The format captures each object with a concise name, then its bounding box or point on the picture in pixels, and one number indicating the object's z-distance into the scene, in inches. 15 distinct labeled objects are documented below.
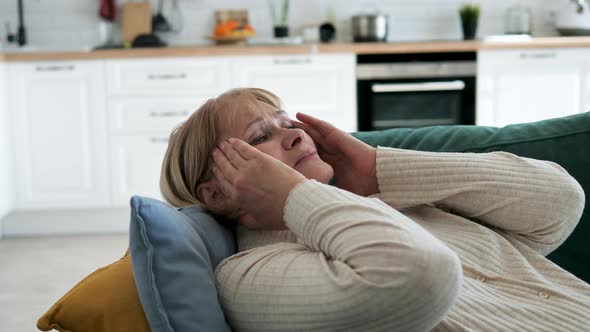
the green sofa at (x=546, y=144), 68.9
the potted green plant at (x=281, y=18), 197.8
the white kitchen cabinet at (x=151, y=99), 179.3
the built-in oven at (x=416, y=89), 180.9
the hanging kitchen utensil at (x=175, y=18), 203.9
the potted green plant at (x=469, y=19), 195.5
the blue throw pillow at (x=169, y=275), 47.3
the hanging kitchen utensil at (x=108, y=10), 200.7
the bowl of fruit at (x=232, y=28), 192.2
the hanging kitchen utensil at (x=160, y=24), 202.2
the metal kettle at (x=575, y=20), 192.4
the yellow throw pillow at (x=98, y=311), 47.9
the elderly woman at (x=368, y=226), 43.9
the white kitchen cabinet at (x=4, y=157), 175.0
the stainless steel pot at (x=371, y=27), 187.9
